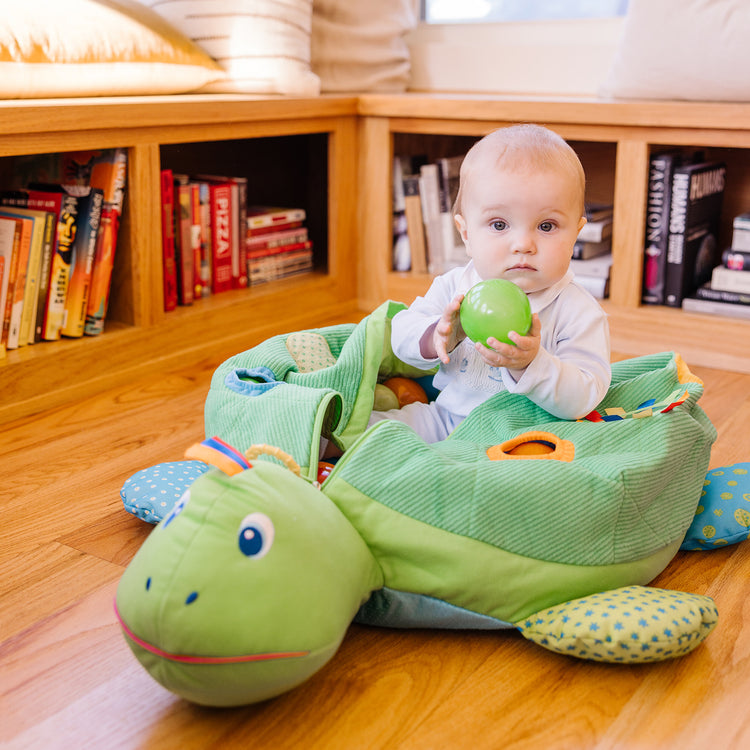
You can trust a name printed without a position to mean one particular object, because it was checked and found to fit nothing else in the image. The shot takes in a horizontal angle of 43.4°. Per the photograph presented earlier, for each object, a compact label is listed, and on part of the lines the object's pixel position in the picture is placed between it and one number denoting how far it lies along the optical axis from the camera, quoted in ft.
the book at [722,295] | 5.92
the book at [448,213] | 6.98
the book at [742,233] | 5.92
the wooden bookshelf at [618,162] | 5.74
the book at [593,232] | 6.35
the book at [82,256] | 5.18
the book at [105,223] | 5.25
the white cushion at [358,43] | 7.08
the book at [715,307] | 5.92
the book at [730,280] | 5.92
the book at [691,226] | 5.92
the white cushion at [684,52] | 5.84
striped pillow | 6.33
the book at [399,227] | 7.05
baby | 3.33
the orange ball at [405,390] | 4.19
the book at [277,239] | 6.68
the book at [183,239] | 6.00
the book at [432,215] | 6.98
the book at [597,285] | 6.28
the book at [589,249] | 6.34
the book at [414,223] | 7.01
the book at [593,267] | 6.28
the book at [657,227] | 5.93
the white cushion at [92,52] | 5.01
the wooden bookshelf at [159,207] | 4.86
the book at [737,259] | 5.90
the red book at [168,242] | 5.72
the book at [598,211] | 6.52
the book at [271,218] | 6.72
